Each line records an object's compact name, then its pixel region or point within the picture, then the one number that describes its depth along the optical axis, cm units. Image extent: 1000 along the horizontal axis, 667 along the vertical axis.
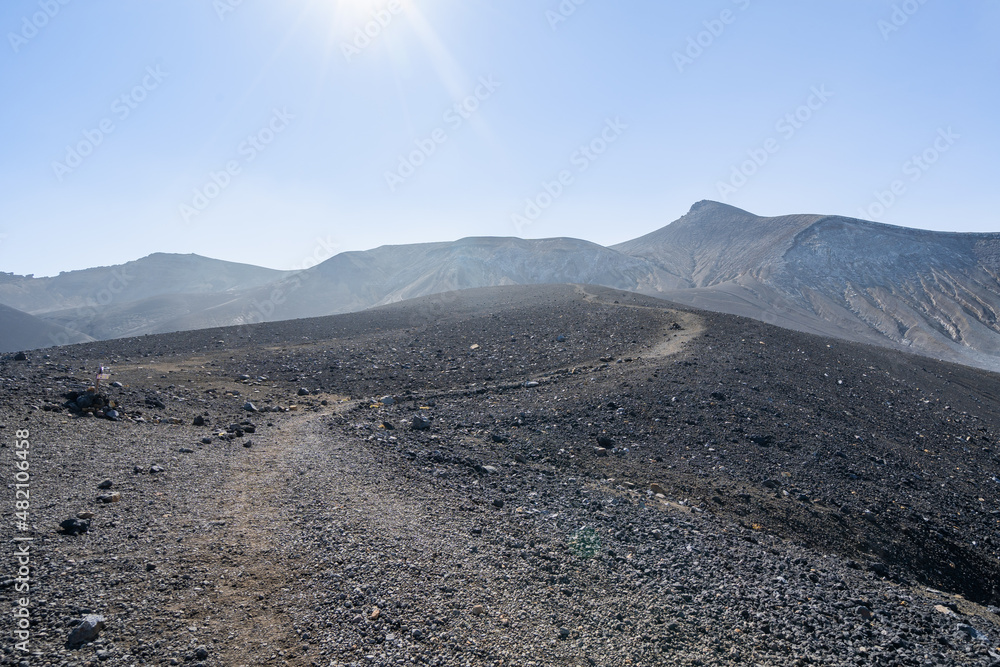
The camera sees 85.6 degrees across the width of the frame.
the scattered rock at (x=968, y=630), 570
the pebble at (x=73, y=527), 544
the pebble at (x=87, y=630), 392
